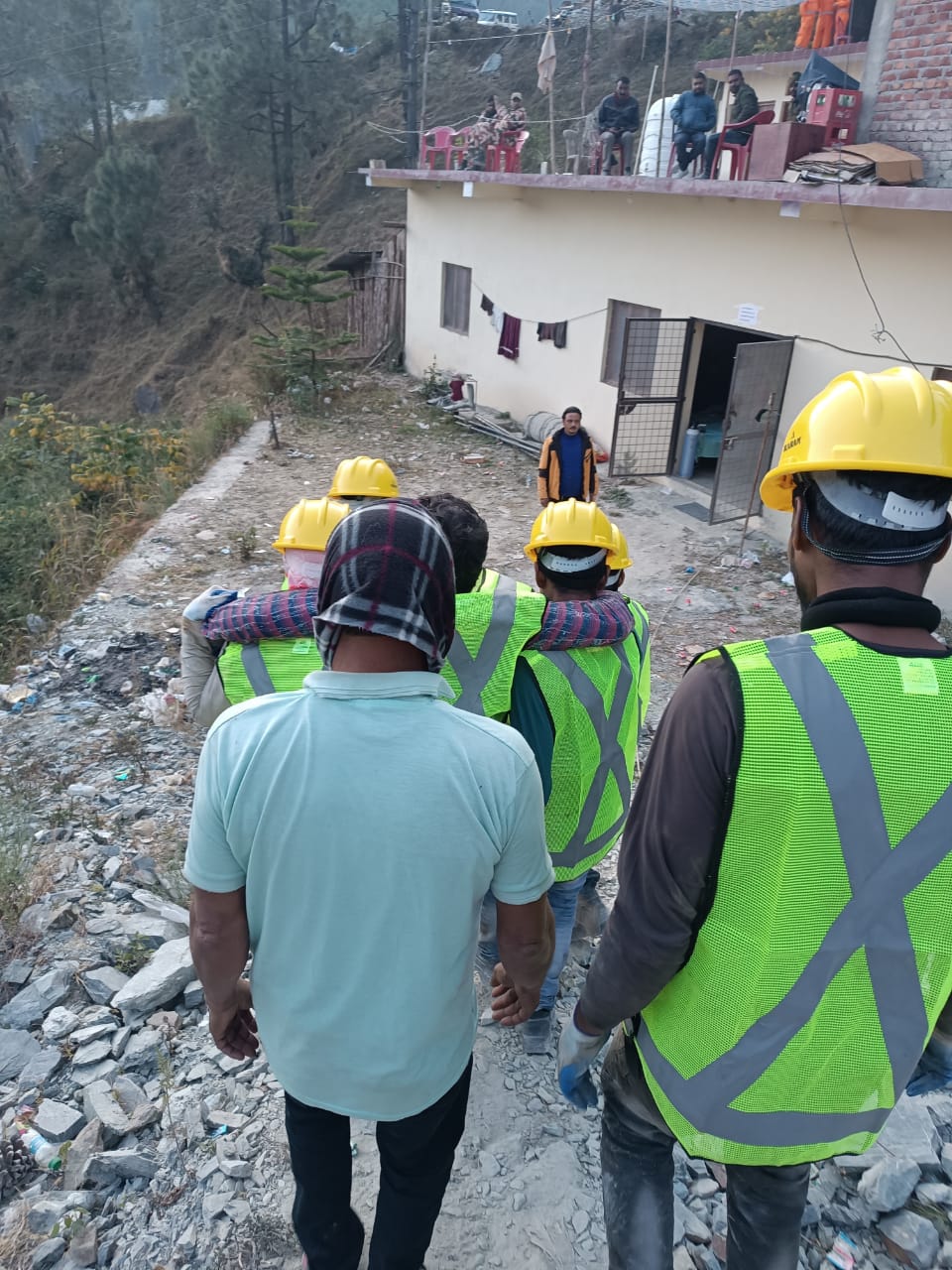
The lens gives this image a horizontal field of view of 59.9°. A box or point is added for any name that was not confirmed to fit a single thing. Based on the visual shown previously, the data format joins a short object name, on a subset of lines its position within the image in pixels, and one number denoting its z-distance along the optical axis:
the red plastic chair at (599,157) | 10.17
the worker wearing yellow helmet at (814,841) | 1.11
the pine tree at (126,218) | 24.03
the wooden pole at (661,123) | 7.95
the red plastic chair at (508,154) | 11.29
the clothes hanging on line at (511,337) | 11.40
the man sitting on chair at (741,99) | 9.87
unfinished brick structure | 5.98
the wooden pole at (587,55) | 9.03
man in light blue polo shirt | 1.18
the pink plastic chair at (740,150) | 7.50
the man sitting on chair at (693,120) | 8.79
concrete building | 6.11
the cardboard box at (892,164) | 5.99
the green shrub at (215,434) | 10.22
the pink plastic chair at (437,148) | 12.55
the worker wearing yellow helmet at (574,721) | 2.12
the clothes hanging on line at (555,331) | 10.38
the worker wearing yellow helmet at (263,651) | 1.99
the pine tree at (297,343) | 12.74
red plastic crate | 6.54
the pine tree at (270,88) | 23.59
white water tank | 9.64
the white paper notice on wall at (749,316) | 7.51
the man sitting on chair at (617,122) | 10.20
